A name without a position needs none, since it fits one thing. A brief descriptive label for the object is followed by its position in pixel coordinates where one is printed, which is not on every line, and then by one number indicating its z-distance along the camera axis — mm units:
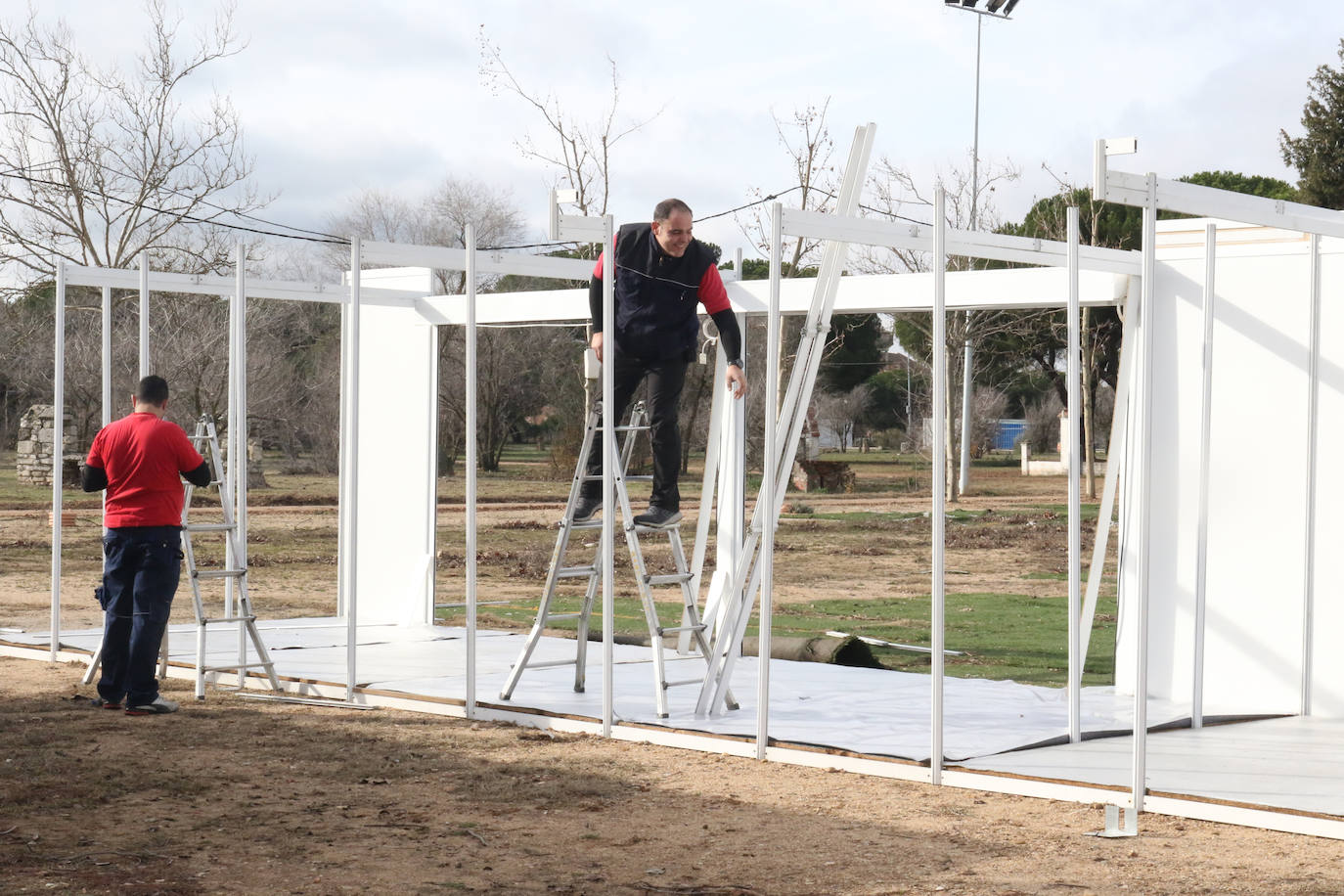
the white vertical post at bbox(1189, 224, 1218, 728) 6180
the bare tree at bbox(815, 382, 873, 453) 38250
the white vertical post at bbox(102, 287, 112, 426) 7777
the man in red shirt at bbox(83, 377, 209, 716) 6848
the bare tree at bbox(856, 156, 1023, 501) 22703
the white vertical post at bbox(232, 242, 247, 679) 7195
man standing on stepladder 6480
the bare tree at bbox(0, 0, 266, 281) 22984
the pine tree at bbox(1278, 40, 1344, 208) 29391
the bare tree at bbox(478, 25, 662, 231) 23453
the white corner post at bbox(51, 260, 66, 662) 7875
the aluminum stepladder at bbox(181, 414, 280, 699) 7238
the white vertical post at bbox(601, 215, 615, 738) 6172
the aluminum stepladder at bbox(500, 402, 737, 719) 6391
